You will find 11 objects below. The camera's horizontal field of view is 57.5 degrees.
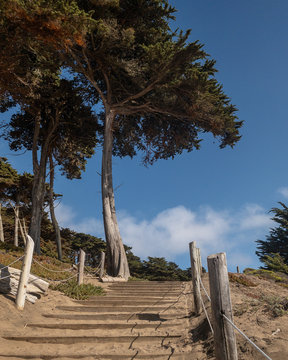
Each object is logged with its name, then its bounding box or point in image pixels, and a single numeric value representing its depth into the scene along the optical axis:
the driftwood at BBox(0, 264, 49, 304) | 6.57
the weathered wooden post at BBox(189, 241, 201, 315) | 6.68
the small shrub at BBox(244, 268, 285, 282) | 13.25
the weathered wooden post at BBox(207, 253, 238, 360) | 3.46
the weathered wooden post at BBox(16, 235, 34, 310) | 6.37
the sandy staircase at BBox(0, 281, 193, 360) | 4.83
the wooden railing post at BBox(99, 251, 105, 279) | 11.90
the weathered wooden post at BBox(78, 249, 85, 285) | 9.45
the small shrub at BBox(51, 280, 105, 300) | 8.21
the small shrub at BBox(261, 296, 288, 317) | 5.63
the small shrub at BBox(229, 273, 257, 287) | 10.53
